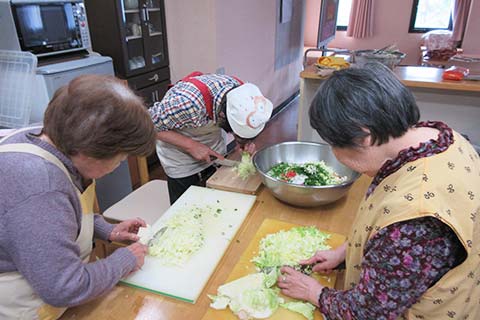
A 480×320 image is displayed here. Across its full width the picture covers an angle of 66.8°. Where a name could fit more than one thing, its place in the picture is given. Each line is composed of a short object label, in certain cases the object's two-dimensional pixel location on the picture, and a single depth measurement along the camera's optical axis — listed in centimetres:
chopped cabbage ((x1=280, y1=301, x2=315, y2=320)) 95
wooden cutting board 154
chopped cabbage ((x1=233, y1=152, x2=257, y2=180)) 162
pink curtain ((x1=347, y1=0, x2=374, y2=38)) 667
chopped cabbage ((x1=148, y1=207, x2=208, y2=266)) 115
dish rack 195
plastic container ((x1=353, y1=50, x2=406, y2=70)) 282
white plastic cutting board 104
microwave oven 197
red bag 267
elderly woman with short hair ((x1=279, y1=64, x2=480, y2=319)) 73
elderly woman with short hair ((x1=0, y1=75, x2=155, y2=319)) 77
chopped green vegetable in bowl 145
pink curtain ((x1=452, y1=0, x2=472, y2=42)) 602
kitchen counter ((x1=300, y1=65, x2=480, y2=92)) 258
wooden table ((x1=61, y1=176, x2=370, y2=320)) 96
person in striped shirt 155
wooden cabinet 312
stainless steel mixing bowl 132
